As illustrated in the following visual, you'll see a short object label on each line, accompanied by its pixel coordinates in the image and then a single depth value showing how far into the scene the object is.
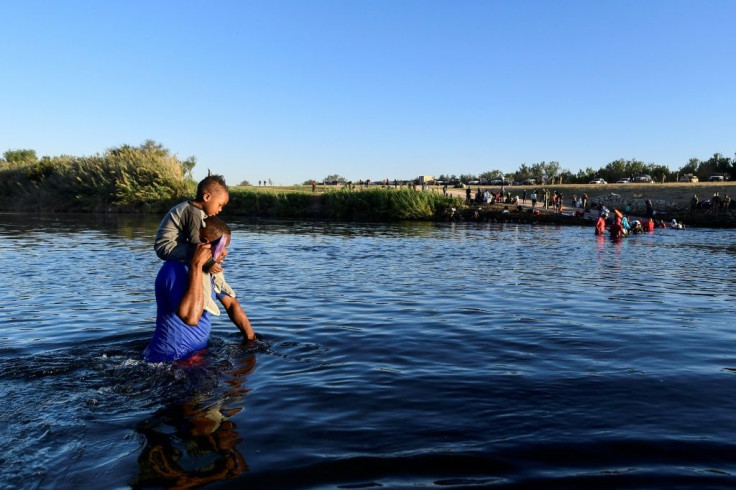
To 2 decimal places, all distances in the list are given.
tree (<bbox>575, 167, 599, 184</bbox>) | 97.97
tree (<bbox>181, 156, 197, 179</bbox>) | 86.17
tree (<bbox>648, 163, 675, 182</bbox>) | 95.88
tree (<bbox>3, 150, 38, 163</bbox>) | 111.71
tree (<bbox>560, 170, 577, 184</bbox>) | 100.41
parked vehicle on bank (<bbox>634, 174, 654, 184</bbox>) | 88.88
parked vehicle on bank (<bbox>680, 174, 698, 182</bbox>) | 84.21
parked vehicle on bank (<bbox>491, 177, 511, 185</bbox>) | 98.62
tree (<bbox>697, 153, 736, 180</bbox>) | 90.50
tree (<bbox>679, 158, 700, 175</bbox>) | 97.06
